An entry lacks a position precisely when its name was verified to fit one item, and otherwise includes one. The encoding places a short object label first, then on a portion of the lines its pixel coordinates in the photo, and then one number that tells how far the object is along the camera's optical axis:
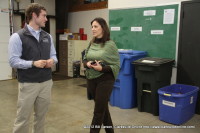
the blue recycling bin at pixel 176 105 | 3.03
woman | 2.22
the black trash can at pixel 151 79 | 3.36
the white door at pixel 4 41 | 5.96
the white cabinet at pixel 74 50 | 6.61
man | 1.95
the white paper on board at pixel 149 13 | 3.85
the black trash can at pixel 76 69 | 6.60
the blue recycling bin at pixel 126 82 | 3.69
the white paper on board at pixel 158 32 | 3.79
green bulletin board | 3.71
